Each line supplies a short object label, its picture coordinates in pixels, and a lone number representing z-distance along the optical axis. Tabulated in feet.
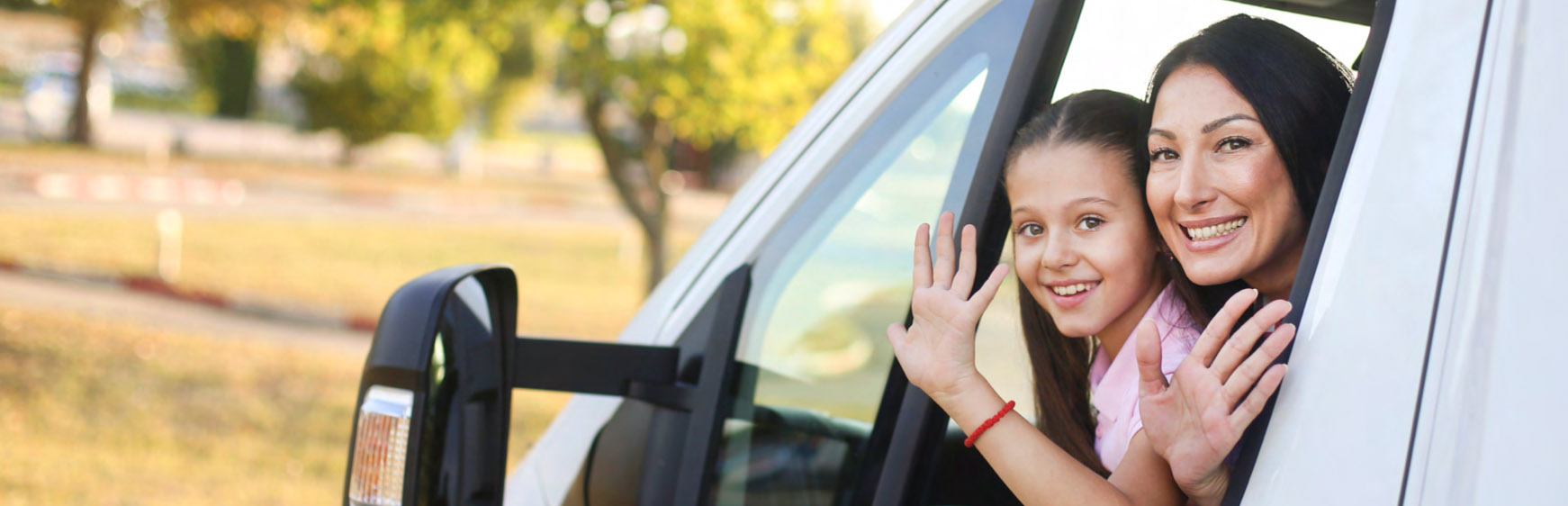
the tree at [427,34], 31.14
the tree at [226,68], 111.45
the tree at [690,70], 31.89
